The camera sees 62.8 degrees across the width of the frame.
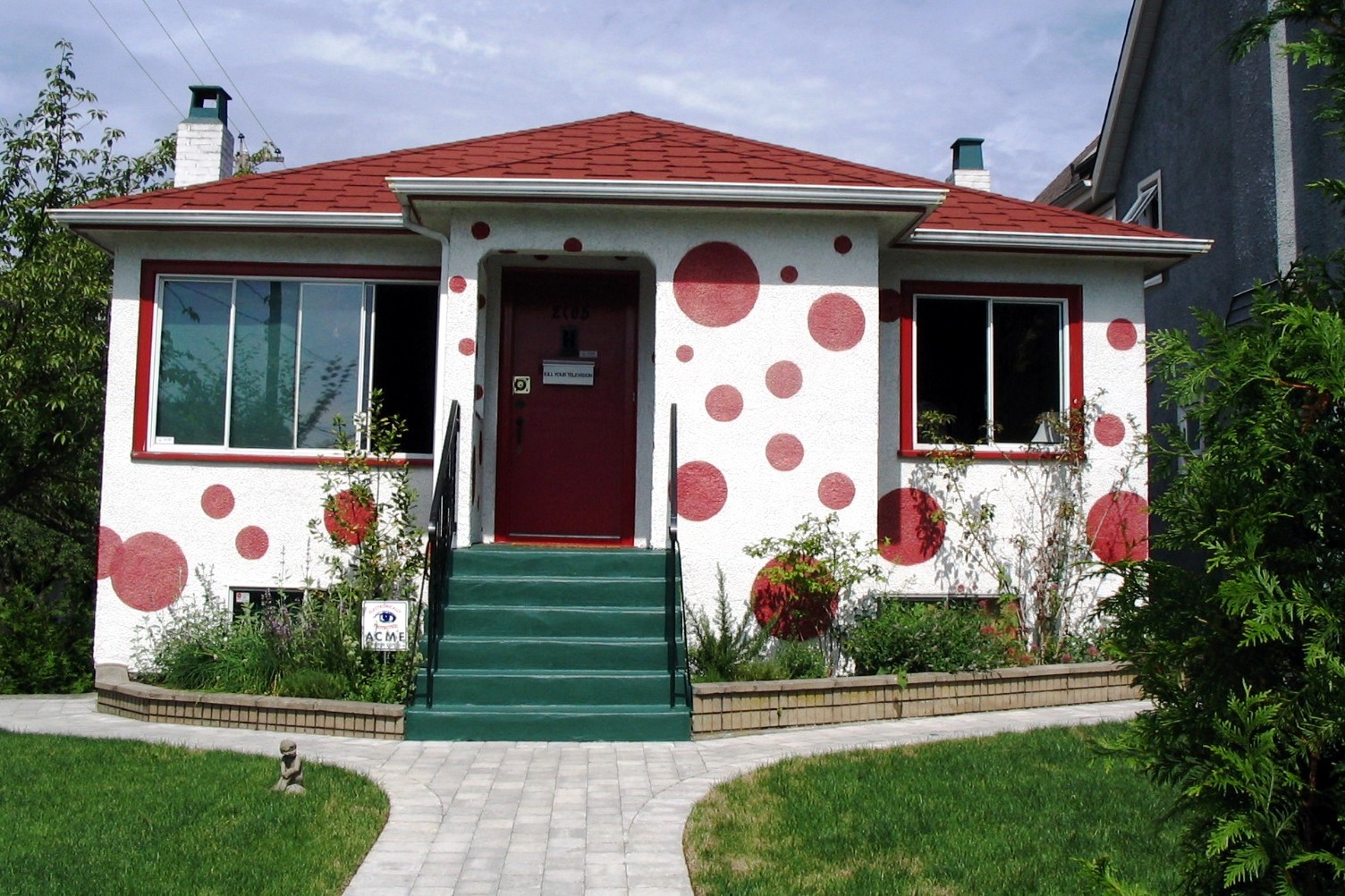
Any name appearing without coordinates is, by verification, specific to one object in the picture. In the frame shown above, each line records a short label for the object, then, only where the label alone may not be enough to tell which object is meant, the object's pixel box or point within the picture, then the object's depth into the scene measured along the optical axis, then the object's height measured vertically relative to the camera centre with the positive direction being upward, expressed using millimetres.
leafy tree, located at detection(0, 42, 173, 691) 10547 +1571
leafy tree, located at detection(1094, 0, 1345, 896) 2799 -226
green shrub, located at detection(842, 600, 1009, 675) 8164 -960
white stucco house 8781 +1448
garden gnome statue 5688 -1347
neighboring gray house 11219 +4232
